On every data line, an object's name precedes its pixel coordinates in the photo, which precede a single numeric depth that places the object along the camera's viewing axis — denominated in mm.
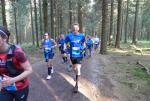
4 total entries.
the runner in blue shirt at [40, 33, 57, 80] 4968
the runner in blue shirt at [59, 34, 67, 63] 7027
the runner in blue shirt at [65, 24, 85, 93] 3886
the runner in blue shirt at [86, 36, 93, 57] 9324
